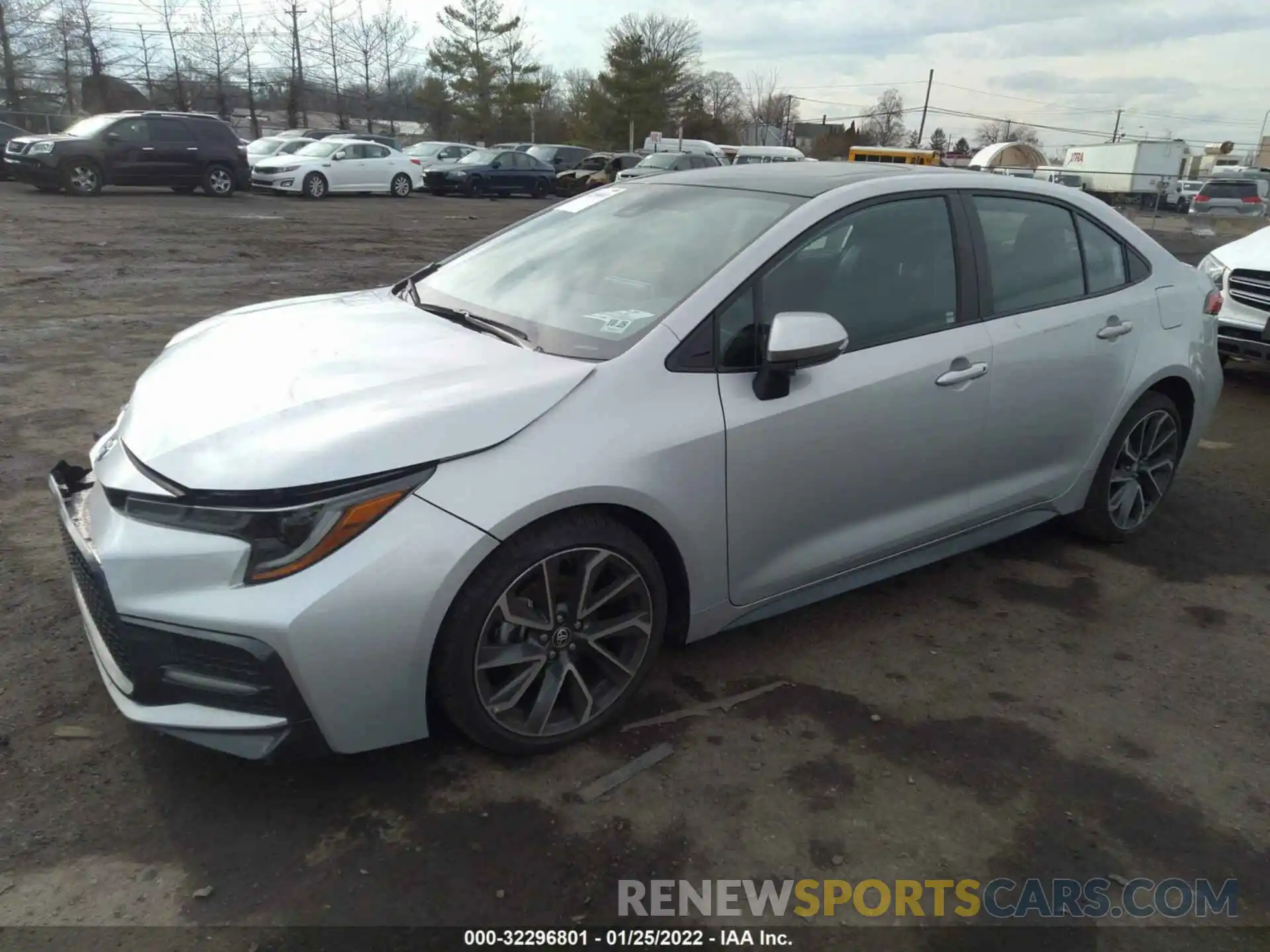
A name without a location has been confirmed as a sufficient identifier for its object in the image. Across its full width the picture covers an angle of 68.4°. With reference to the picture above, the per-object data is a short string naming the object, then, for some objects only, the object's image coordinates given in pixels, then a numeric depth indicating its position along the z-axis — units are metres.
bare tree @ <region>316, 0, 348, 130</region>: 50.34
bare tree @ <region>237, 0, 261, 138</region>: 46.81
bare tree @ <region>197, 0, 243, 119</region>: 46.91
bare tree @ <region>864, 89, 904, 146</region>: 77.86
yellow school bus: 37.12
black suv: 18.69
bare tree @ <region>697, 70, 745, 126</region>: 64.56
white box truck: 33.47
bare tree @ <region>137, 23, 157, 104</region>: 44.28
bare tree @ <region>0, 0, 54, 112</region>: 37.62
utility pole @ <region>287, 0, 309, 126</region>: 47.78
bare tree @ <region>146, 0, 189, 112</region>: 43.88
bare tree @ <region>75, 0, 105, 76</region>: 41.12
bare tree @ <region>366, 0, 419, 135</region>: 52.78
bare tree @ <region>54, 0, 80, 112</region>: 40.38
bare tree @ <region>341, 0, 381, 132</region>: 51.94
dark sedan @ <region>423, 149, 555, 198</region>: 26.75
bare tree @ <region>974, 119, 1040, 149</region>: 80.25
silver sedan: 2.31
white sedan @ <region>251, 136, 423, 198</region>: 22.44
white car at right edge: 7.01
